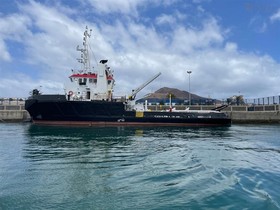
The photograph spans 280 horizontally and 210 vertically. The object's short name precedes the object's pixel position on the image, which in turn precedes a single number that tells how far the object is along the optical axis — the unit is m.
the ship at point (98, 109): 21.95
